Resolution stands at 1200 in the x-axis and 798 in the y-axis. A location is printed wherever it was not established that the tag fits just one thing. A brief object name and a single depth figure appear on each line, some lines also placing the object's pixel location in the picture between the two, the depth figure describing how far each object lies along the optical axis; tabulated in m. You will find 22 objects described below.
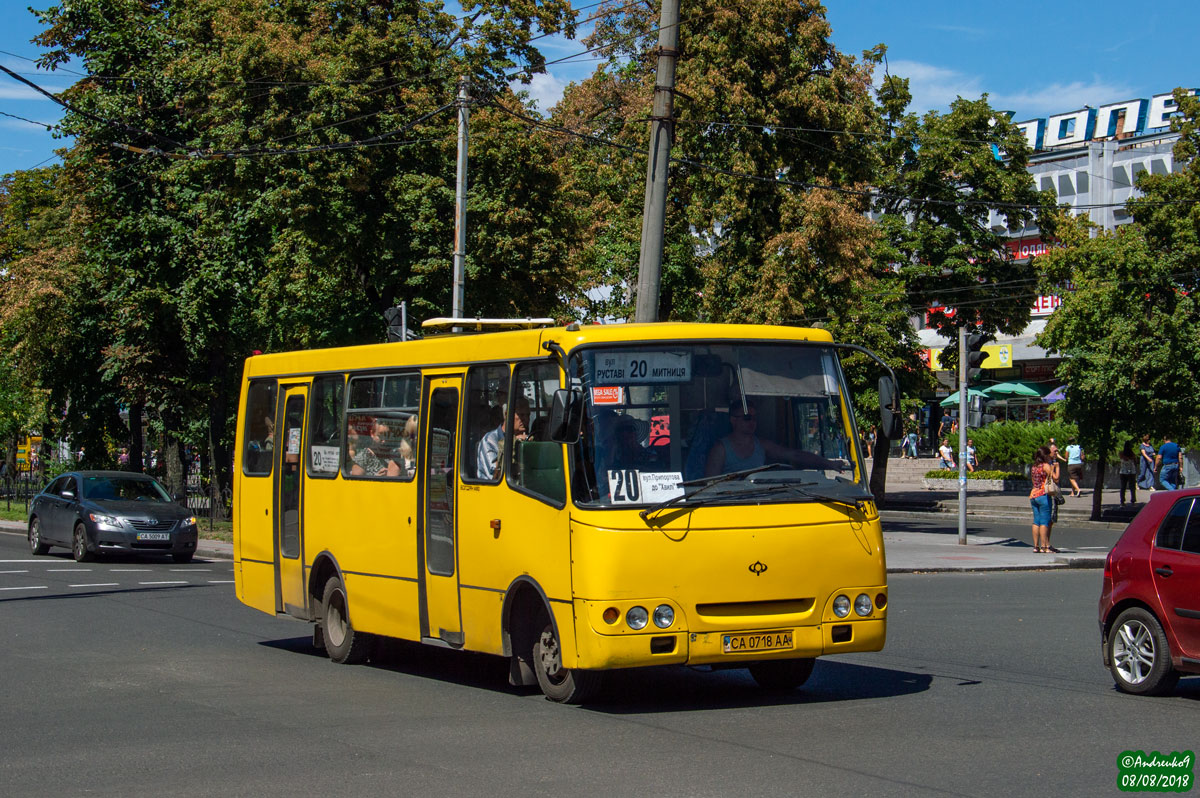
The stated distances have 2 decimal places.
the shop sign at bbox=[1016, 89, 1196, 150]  69.06
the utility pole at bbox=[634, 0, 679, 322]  18.11
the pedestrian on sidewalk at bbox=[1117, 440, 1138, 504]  40.38
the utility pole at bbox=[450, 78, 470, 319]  27.55
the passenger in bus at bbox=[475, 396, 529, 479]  10.24
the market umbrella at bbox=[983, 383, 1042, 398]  58.25
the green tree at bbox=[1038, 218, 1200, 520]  32.97
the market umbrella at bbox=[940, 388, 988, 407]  57.41
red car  9.87
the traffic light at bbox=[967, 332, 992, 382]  26.81
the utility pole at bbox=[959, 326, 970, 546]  27.00
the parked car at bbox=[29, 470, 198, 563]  25.17
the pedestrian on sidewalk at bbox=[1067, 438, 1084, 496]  48.81
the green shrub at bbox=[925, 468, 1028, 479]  52.28
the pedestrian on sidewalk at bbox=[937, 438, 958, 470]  57.50
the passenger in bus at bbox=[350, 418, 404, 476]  11.95
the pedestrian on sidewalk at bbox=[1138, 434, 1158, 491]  42.47
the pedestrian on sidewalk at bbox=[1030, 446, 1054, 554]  25.98
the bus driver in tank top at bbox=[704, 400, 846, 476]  9.50
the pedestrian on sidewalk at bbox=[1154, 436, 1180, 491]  36.00
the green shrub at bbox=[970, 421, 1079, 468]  53.34
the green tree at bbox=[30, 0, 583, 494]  30.81
